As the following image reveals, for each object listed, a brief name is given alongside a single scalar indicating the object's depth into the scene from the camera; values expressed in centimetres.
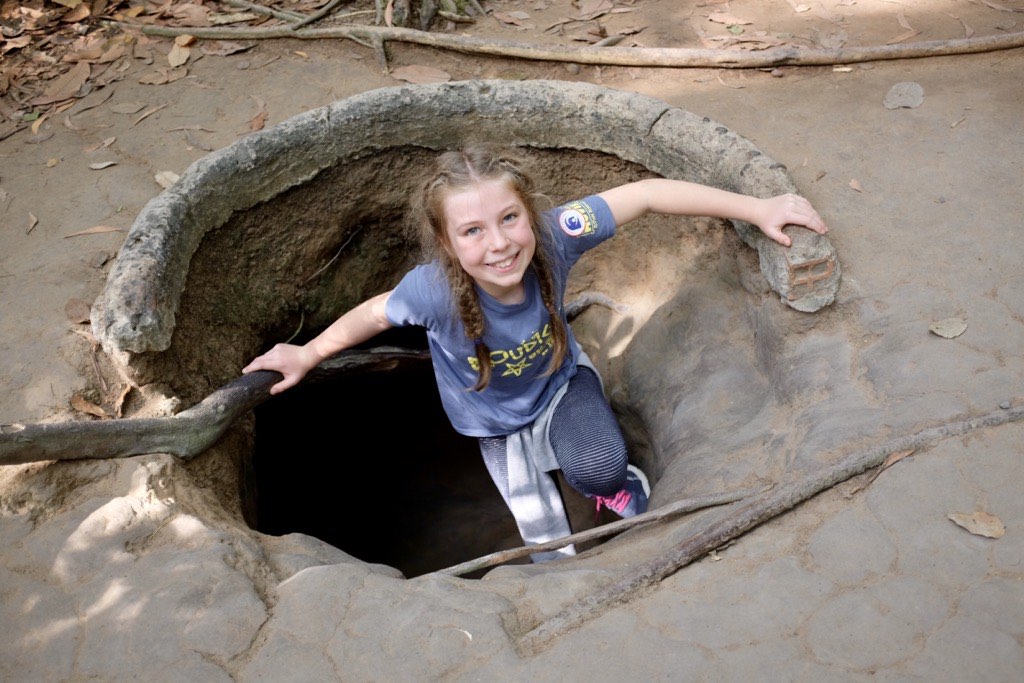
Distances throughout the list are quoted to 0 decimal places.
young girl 232
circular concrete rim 245
